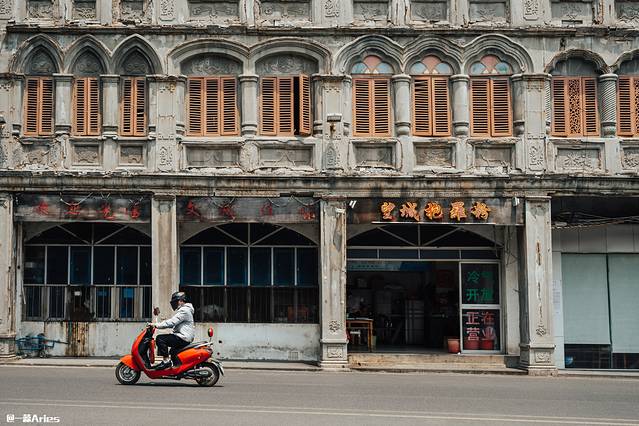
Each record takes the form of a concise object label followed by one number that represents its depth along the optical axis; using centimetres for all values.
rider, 1439
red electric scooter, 1427
